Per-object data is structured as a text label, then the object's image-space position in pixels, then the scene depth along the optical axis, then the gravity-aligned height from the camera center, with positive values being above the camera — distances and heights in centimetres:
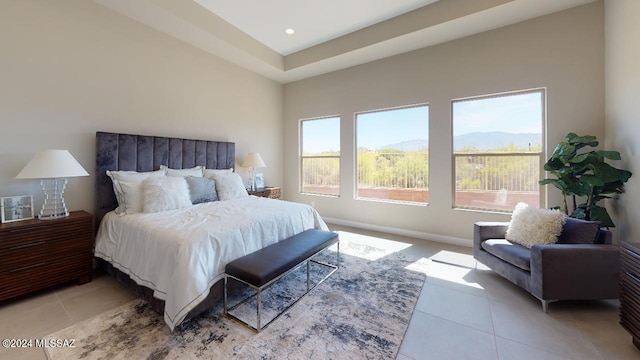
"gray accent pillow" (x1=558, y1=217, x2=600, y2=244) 220 -46
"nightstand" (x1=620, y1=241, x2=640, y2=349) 158 -72
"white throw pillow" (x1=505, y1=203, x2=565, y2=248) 238 -45
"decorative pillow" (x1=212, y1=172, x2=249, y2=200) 356 -8
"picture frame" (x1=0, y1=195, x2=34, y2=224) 230 -28
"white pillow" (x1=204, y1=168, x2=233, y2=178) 372 +13
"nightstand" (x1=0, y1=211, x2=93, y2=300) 210 -69
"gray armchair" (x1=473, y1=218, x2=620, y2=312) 198 -72
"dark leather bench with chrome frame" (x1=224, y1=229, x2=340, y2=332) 186 -68
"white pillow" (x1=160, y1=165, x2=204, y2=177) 338 +13
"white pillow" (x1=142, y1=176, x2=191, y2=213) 271 -16
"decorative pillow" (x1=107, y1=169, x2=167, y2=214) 275 -7
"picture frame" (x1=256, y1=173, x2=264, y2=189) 497 +0
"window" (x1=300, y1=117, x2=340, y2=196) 512 +56
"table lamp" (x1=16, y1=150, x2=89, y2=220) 225 +6
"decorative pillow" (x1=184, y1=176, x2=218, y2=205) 322 -13
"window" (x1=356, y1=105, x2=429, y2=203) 414 +50
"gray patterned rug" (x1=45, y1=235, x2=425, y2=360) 164 -115
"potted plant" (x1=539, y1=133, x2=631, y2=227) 239 +8
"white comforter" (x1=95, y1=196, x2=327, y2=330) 181 -55
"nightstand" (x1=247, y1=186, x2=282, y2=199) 456 -22
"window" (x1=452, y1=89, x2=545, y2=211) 330 +48
